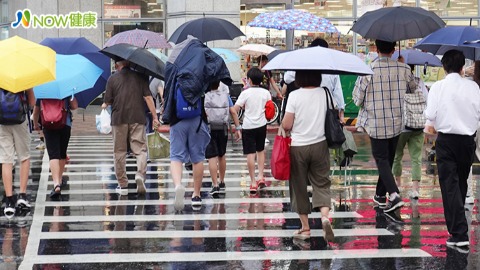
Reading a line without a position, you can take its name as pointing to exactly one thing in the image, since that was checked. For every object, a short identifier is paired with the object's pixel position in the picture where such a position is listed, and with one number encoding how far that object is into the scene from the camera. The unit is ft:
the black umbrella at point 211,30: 48.29
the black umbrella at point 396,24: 34.57
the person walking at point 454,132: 28.40
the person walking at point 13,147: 34.83
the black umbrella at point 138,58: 38.27
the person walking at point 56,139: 38.96
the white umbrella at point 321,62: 28.55
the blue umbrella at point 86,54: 41.16
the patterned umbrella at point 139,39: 51.85
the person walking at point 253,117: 40.22
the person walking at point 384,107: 34.09
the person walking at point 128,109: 39.09
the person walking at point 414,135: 35.68
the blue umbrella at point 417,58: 42.60
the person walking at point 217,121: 38.99
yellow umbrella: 33.32
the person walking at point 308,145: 29.07
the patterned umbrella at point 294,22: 55.26
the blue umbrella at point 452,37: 34.32
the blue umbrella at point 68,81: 37.71
